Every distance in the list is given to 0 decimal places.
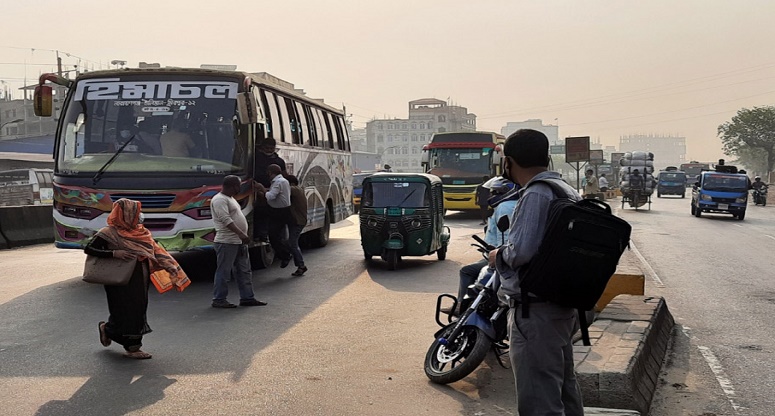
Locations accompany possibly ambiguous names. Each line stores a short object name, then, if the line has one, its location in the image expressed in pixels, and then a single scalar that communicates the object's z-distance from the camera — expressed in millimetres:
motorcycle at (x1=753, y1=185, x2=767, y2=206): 46719
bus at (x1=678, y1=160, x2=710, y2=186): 86556
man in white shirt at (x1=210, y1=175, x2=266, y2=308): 9469
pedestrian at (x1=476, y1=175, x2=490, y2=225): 17019
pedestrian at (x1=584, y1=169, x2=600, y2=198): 29078
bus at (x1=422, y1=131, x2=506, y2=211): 28703
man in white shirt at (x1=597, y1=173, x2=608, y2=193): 46838
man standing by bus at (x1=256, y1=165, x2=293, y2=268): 12516
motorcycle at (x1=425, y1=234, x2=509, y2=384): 6199
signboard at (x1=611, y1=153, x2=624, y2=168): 82938
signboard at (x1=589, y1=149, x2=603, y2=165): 68850
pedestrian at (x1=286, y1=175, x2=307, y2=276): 12914
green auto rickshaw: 13812
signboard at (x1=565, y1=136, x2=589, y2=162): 48216
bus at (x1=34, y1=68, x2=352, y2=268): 11320
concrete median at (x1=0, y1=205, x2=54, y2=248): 18594
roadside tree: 88306
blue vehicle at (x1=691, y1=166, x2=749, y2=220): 31208
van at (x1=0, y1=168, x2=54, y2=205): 36947
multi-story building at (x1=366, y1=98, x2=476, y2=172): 171000
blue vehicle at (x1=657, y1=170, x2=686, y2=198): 62281
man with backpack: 3586
